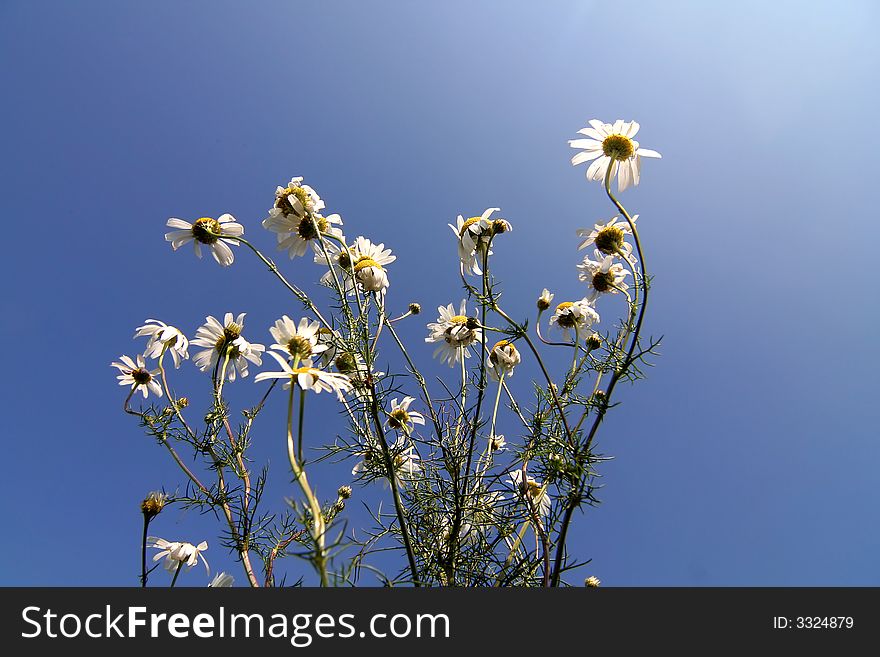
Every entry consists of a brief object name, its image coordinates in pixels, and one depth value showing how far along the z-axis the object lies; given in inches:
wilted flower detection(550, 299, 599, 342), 11.8
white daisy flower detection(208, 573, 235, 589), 10.8
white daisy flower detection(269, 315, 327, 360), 8.6
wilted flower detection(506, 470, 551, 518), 9.3
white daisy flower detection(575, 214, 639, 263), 11.0
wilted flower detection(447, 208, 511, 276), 11.4
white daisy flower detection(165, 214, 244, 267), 11.3
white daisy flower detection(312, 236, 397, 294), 10.1
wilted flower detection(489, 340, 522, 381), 11.5
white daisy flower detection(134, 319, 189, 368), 12.1
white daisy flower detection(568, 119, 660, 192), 10.9
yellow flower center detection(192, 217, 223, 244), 11.3
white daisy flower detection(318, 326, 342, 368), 9.7
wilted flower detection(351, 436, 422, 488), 9.9
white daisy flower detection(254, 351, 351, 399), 7.3
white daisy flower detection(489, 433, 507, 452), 11.9
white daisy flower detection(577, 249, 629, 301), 11.4
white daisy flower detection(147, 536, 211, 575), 11.7
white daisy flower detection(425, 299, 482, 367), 11.6
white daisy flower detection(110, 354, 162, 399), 13.9
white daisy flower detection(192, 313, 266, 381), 11.8
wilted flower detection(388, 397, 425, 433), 12.1
